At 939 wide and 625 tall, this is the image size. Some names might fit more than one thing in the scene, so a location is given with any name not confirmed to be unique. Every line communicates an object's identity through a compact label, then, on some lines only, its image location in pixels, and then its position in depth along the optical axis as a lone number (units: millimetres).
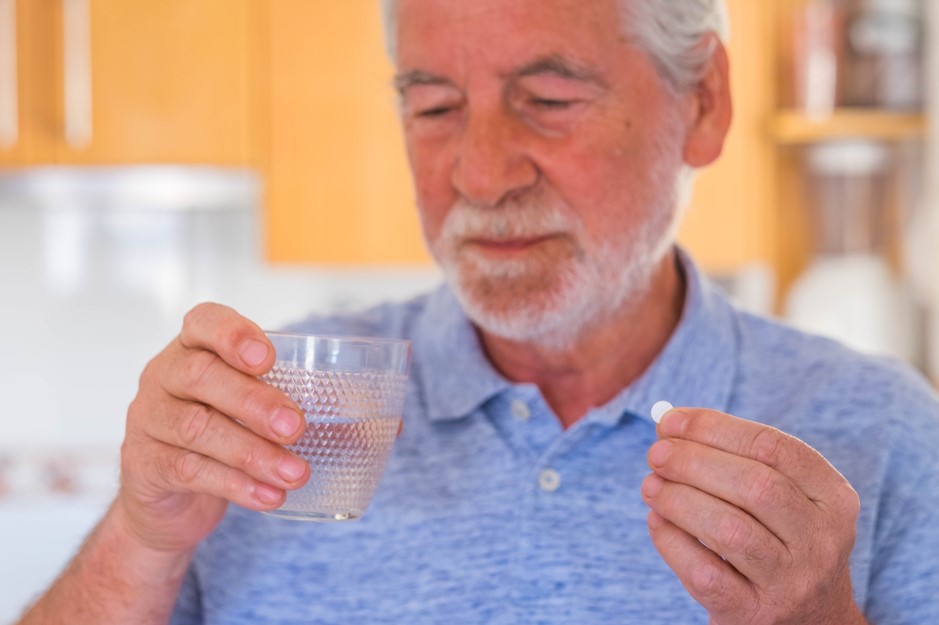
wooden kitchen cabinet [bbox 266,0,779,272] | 2324
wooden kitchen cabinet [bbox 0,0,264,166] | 2342
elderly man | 1074
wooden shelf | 2275
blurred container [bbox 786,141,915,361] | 2277
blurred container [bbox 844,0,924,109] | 2273
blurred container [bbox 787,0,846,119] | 2281
